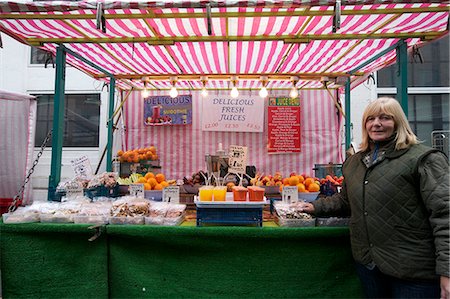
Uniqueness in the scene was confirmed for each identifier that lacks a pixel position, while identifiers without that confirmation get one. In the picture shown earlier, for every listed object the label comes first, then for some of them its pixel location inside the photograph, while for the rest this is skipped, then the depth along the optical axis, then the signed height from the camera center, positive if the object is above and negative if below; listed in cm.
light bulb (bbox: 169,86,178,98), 541 +128
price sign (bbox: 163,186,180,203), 304 -36
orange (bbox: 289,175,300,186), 345 -24
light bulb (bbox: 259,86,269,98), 529 +126
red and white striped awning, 271 +155
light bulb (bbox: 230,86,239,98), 530 +126
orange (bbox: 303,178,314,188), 350 -25
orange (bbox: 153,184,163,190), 353 -34
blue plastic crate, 259 -50
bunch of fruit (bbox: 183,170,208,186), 364 -26
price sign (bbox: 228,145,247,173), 307 +1
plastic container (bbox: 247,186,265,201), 262 -31
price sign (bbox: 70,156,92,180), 390 -12
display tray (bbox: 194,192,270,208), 256 -39
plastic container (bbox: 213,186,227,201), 266 -31
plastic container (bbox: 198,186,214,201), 264 -31
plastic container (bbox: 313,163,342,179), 516 -16
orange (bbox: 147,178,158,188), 357 -28
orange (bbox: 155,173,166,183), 376 -24
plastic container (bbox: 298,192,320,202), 333 -41
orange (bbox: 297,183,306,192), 334 -31
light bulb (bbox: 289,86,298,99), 529 +125
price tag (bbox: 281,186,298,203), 299 -32
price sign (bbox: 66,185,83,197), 326 -37
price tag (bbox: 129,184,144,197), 323 -34
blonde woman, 176 -32
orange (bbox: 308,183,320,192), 338 -32
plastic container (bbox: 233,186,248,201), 264 -31
